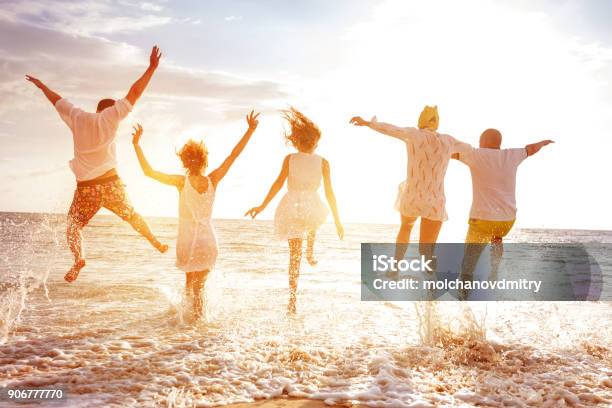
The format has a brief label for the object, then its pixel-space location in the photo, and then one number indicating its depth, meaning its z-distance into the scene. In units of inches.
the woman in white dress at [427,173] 260.7
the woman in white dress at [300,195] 265.7
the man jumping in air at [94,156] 232.2
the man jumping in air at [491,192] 258.1
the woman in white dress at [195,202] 244.4
